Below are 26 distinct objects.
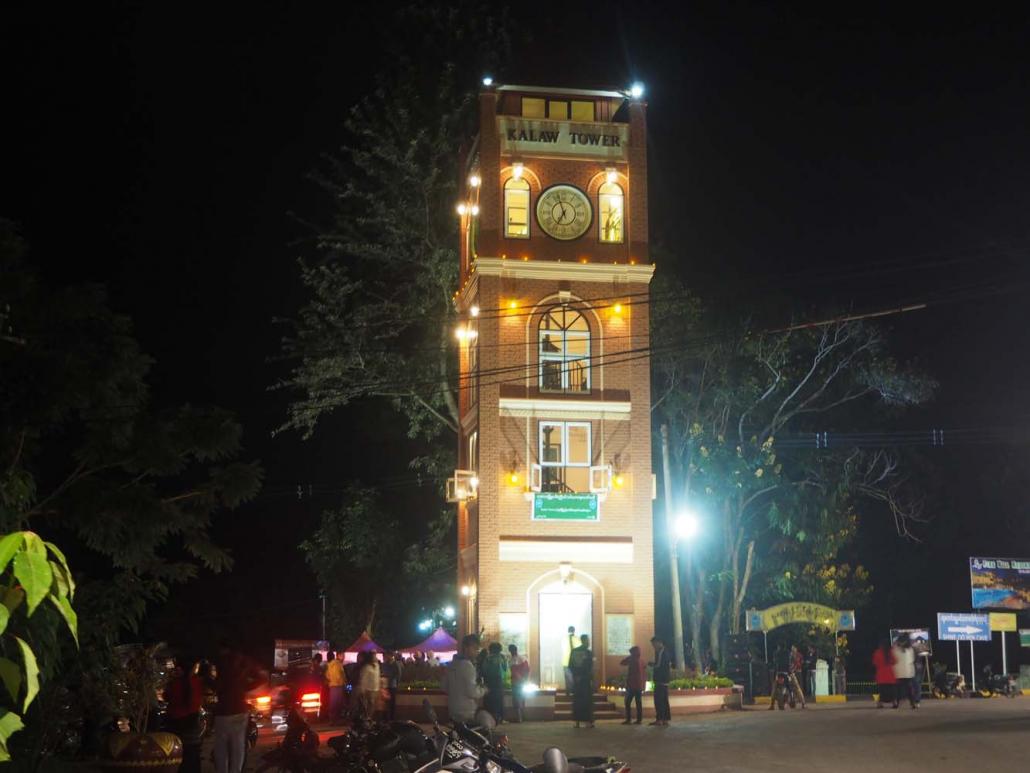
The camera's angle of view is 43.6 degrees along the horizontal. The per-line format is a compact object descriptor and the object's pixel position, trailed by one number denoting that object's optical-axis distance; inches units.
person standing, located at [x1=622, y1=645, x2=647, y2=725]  1039.0
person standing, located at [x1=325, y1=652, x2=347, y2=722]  1189.7
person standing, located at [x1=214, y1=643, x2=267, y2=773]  587.2
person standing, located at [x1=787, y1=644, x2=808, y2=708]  1298.0
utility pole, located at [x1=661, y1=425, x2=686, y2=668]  1398.9
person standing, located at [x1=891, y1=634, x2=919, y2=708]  1150.3
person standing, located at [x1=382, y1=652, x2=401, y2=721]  1159.6
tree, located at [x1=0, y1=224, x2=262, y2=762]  605.6
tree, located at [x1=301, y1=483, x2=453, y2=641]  1715.1
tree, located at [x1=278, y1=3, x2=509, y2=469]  1528.1
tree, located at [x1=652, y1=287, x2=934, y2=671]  1583.4
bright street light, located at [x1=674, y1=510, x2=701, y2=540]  1444.4
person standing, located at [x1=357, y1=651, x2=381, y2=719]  932.0
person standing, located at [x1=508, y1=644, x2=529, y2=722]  1133.7
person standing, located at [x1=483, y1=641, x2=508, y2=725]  992.9
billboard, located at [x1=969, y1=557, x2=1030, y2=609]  1626.5
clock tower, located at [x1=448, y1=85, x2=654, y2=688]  1317.7
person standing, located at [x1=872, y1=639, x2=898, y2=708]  1179.7
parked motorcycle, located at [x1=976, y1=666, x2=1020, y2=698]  1504.7
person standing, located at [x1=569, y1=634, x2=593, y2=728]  1000.9
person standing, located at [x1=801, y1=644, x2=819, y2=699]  1475.1
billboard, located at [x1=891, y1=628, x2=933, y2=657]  1409.9
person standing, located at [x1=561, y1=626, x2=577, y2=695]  1086.6
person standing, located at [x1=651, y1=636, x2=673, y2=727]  1011.9
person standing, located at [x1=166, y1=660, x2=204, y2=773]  623.2
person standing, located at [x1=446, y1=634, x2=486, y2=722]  688.4
